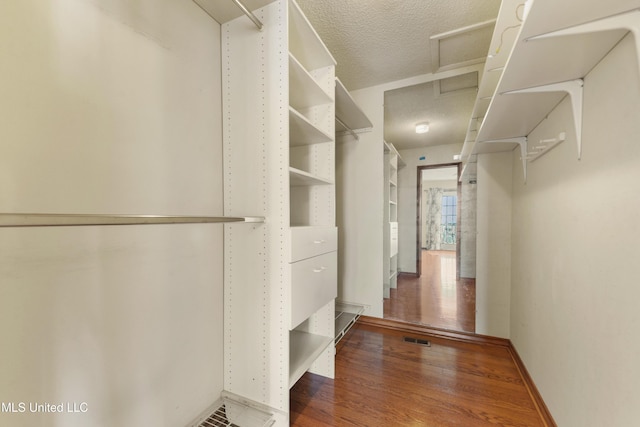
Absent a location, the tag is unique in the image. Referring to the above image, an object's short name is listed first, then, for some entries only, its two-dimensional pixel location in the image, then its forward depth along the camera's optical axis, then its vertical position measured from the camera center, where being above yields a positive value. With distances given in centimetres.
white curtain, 251 -8
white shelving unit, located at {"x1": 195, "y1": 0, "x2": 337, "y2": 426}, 112 -3
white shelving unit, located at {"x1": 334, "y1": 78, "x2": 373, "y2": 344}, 190 +83
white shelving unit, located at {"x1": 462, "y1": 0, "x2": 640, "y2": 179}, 67 +53
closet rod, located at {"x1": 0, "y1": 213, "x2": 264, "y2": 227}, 45 -2
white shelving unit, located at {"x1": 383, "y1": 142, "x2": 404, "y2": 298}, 258 -6
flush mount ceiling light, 269 +91
